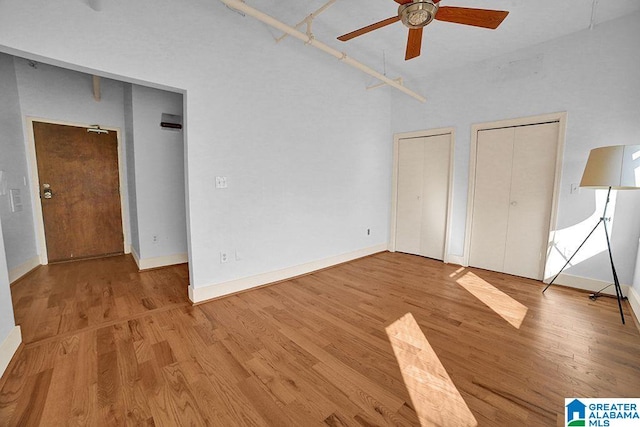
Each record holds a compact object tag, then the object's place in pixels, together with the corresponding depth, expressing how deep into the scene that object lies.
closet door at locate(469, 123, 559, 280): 3.41
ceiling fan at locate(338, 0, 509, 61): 1.67
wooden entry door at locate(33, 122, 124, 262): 3.88
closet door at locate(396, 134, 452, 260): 4.34
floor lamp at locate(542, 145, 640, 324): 2.36
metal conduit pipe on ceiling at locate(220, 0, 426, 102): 2.08
